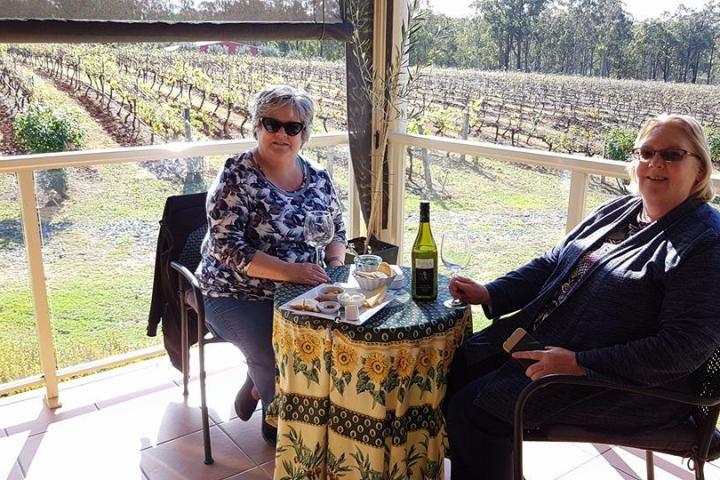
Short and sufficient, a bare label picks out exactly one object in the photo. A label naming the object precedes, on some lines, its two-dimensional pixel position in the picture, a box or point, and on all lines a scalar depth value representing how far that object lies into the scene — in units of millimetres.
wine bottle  1990
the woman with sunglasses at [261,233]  2213
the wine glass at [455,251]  2027
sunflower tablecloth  1789
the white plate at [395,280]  2100
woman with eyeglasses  1596
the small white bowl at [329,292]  1931
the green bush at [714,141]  2449
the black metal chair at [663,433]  1614
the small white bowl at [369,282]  2029
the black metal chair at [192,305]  2304
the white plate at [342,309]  1796
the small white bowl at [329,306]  1832
